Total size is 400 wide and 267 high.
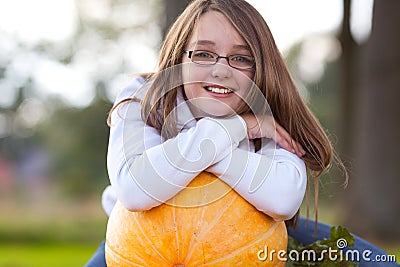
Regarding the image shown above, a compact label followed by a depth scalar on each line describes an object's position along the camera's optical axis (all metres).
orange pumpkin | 2.47
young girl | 2.42
